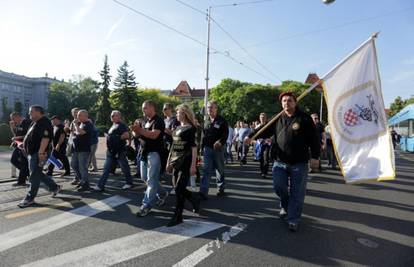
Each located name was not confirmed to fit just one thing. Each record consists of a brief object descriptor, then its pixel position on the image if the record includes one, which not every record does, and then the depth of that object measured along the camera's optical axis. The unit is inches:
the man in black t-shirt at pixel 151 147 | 220.8
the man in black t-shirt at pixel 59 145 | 377.7
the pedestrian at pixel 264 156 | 404.4
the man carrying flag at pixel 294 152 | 196.9
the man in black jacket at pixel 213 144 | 271.5
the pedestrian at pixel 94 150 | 418.6
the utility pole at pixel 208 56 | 825.3
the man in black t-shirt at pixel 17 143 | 331.6
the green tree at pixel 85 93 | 3493.9
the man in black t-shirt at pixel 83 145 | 303.4
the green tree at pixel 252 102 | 2194.9
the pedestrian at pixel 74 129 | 334.2
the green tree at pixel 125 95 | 2561.5
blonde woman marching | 206.2
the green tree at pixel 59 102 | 3390.7
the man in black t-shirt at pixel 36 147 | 245.9
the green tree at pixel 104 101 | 2583.7
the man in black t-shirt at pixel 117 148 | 299.6
